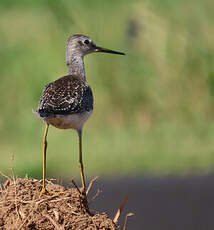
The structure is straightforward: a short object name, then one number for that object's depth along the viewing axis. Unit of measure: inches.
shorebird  698.8
